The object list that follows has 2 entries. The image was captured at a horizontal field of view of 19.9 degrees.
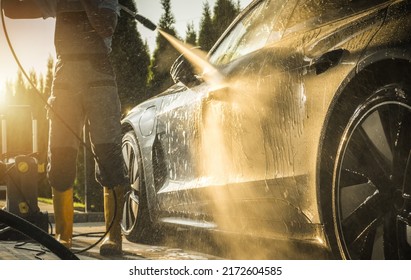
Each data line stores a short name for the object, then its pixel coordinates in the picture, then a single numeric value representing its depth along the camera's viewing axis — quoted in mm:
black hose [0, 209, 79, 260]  3500
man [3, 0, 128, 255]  6067
